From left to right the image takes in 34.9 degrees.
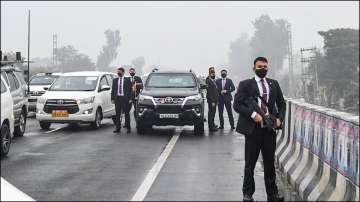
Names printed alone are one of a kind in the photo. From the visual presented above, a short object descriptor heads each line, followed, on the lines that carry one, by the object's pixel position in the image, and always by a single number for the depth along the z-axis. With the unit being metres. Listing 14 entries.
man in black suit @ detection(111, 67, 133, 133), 16.05
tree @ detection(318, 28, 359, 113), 90.24
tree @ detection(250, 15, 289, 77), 176.50
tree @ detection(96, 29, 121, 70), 192.30
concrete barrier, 6.24
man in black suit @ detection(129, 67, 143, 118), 17.70
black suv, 15.39
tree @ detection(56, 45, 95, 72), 160.56
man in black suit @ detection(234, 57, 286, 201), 7.27
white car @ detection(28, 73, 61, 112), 22.47
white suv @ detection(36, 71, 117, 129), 16.67
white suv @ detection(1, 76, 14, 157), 11.27
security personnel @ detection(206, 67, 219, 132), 16.86
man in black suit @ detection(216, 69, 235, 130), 17.38
